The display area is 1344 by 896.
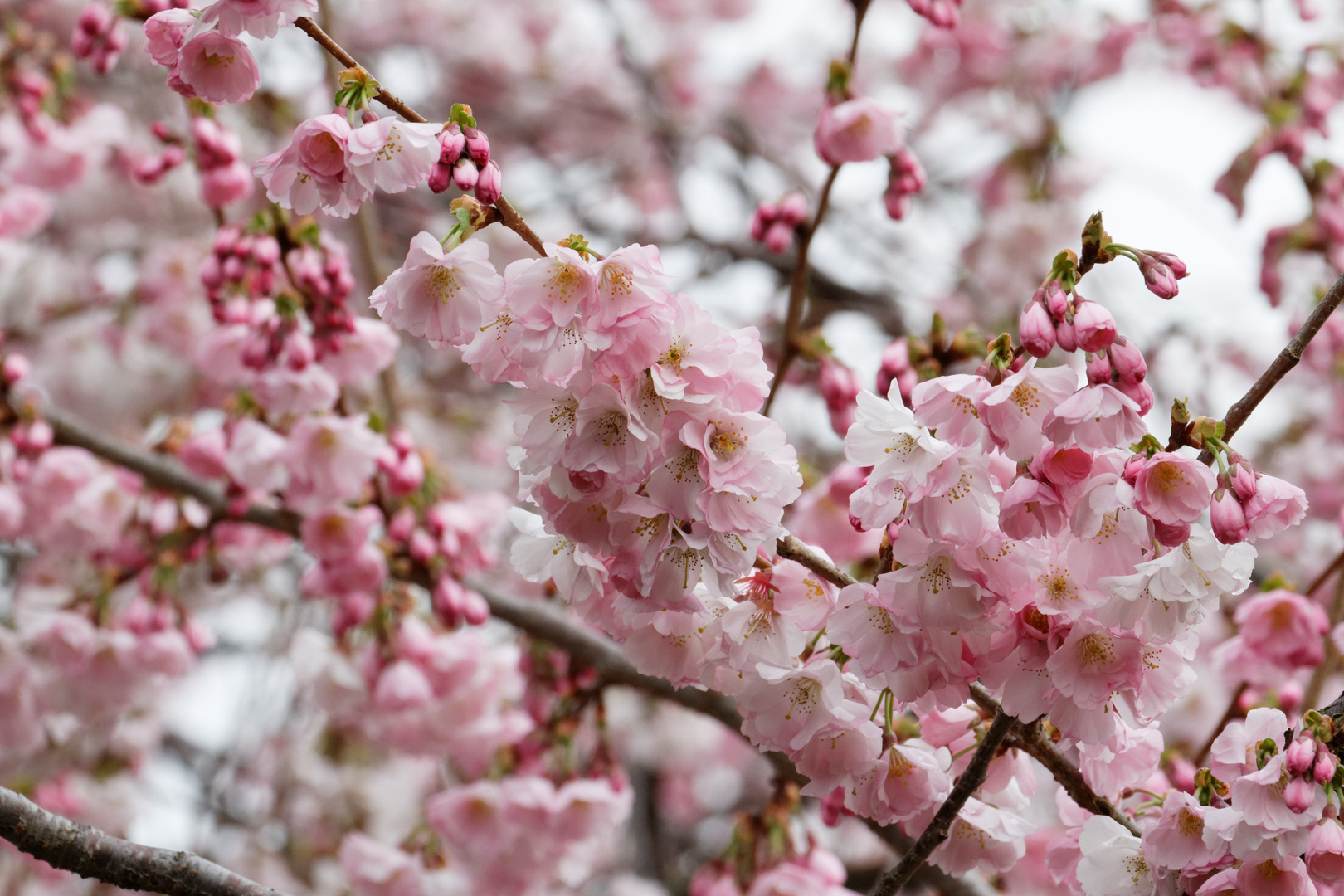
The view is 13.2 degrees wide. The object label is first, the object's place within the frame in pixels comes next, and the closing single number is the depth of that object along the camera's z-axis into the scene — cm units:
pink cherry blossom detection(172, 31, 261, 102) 171
